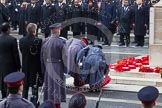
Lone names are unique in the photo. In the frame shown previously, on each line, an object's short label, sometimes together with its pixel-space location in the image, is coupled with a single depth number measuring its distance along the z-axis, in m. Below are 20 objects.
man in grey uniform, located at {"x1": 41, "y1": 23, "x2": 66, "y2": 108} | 11.09
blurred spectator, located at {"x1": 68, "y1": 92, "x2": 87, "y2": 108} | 6.34
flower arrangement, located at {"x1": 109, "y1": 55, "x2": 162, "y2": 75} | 14.64
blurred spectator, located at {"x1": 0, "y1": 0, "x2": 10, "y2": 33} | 23.97
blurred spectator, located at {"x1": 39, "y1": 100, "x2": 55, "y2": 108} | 6.33
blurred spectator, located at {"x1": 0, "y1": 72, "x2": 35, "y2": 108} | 6.88
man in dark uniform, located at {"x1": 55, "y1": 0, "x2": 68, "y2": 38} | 25.11
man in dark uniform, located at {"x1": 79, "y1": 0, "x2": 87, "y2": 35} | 24.42
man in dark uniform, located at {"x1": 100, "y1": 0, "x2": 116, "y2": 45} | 24.81
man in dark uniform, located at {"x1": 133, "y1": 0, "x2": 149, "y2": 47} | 23.77
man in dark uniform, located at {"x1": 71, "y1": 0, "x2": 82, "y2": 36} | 24.39
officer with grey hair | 11.38
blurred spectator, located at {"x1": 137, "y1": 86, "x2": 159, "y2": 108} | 6.14
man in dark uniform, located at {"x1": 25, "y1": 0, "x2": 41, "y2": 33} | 25.89
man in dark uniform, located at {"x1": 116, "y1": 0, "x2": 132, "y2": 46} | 23.88
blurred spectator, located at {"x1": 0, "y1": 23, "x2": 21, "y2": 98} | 11.35
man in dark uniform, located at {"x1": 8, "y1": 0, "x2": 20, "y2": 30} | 29.16
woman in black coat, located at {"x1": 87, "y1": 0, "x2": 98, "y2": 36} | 24.50
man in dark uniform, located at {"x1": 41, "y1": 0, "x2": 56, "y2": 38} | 25.27
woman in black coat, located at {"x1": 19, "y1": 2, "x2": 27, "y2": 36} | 26.98
